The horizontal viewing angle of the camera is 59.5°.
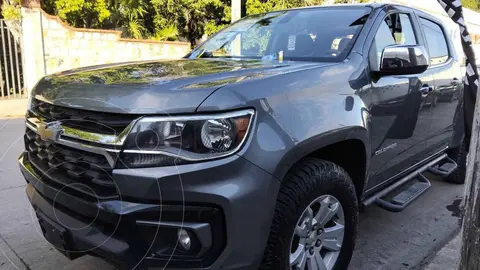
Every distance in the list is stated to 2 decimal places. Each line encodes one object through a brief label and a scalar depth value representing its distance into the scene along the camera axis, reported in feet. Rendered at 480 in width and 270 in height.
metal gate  34.78
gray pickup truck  6.11
